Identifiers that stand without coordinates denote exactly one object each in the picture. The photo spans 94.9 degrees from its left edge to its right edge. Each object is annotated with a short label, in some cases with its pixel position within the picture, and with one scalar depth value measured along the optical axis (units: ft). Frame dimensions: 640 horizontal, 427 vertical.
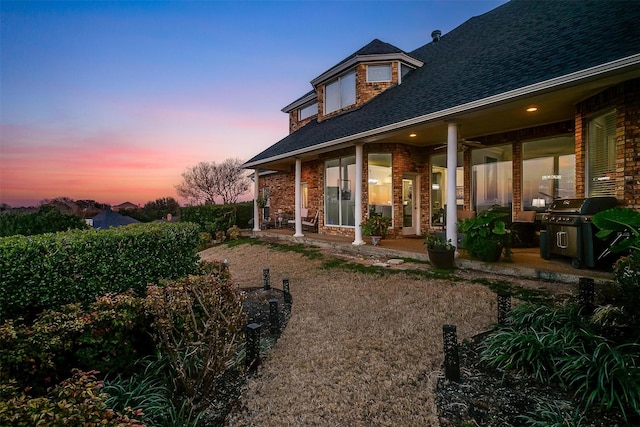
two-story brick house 16.30
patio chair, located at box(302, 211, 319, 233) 39.47
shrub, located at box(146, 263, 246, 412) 7.96
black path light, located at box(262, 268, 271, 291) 18.62
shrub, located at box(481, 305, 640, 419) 6.82
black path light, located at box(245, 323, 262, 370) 9.36
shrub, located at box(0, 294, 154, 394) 6.81
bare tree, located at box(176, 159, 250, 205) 100.94
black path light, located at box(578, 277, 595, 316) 10.79
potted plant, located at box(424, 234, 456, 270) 20.21
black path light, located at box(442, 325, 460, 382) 8.20
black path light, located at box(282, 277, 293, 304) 16.00
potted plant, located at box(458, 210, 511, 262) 19.02
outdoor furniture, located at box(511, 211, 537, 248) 25.27
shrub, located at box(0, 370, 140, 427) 4.37
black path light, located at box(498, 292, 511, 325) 11.00
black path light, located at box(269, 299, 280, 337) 11.85
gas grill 16.42
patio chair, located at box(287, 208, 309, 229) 42.49
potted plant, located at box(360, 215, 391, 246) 28.17
